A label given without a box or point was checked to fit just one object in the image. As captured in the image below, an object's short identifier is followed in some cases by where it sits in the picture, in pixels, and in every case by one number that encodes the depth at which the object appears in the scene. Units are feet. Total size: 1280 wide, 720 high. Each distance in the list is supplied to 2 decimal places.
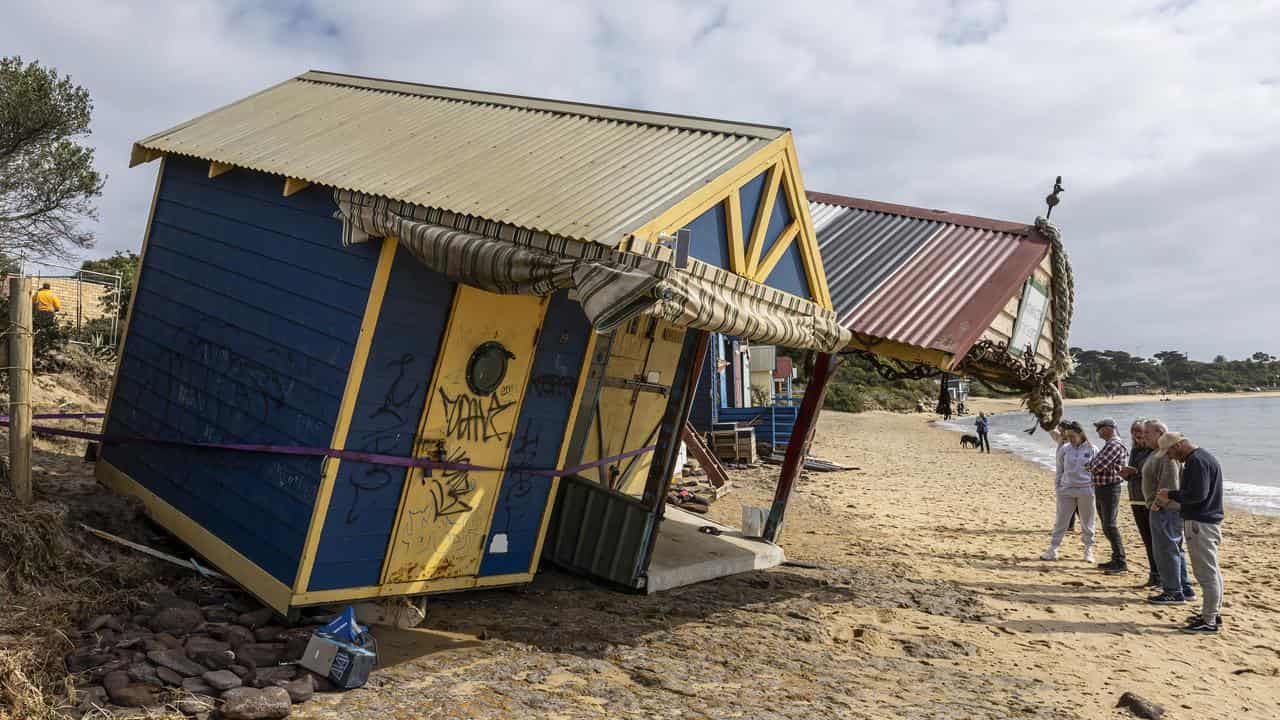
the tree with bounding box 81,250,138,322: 56.85
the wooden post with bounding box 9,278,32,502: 21.12
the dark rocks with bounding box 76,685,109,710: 14.51
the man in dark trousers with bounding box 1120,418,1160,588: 31.63
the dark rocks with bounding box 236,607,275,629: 19.56
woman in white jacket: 34.96
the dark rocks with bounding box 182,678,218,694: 15.63
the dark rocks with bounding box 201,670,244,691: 15.88
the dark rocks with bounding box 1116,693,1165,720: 19.95
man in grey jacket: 27.89
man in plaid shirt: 34.42
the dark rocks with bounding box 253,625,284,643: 18.85
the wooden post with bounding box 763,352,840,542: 32.14
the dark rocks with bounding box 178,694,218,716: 15.05
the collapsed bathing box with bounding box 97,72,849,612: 18.57
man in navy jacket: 26.12
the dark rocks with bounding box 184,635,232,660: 17.08
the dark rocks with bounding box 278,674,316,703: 16.01
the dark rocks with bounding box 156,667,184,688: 15.81
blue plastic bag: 17.47
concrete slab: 28.27
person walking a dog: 106.73
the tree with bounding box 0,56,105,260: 63.31
